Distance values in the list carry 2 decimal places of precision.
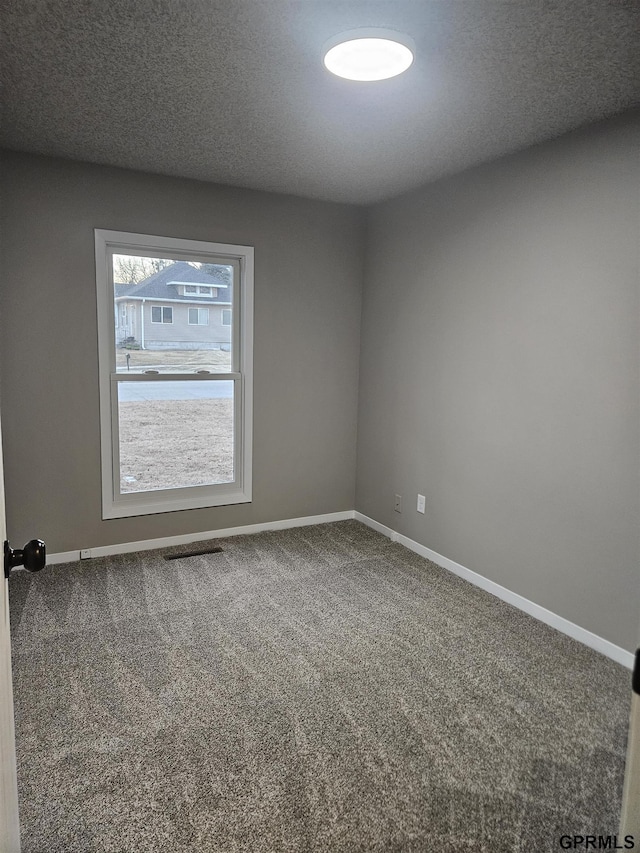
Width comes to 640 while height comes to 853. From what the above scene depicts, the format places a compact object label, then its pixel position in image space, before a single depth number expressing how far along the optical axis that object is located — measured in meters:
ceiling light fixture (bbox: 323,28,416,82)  1.91
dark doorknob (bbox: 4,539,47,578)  1.11
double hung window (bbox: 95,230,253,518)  3.62
